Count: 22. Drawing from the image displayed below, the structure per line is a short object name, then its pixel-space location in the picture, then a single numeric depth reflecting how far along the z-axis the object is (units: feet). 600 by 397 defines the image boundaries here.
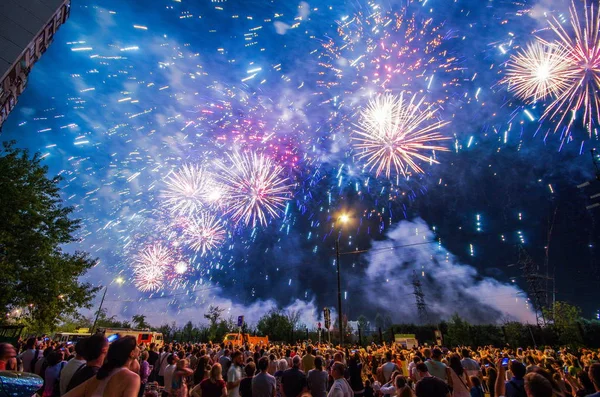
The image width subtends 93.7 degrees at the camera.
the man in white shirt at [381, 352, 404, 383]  32.63
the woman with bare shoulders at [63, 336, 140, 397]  8.48
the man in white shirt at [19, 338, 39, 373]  28.63
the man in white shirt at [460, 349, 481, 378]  31.01
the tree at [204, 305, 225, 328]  253.24
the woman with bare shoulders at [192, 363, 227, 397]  18.48
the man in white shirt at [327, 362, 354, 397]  17.35
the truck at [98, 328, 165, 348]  106.01
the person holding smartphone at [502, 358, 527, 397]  17.81
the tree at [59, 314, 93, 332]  260.13
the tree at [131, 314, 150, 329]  282.36
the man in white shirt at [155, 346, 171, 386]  40.40
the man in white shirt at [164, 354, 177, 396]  25.81
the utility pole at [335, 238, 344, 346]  50.08
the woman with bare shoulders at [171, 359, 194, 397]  23.32
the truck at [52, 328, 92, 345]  120.30
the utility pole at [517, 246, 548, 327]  160.80
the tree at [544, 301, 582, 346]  146.30
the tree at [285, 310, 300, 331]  233.14
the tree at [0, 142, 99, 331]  55.93
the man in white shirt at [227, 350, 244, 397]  23.42
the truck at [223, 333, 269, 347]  117.56
